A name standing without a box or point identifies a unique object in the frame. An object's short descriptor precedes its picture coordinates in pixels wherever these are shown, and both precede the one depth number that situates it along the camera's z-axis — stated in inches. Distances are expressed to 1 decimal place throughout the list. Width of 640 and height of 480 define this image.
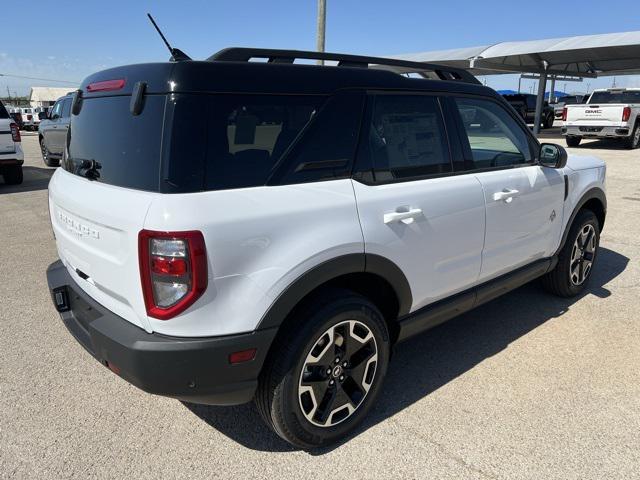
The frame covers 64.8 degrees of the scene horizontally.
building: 2722.2
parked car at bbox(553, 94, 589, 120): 1306.7
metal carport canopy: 751.1
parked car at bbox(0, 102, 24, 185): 373.7
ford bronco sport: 77.7
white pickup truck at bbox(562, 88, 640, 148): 637.3
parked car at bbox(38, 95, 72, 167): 488.7
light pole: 396.8
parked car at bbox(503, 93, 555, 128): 1022.4
